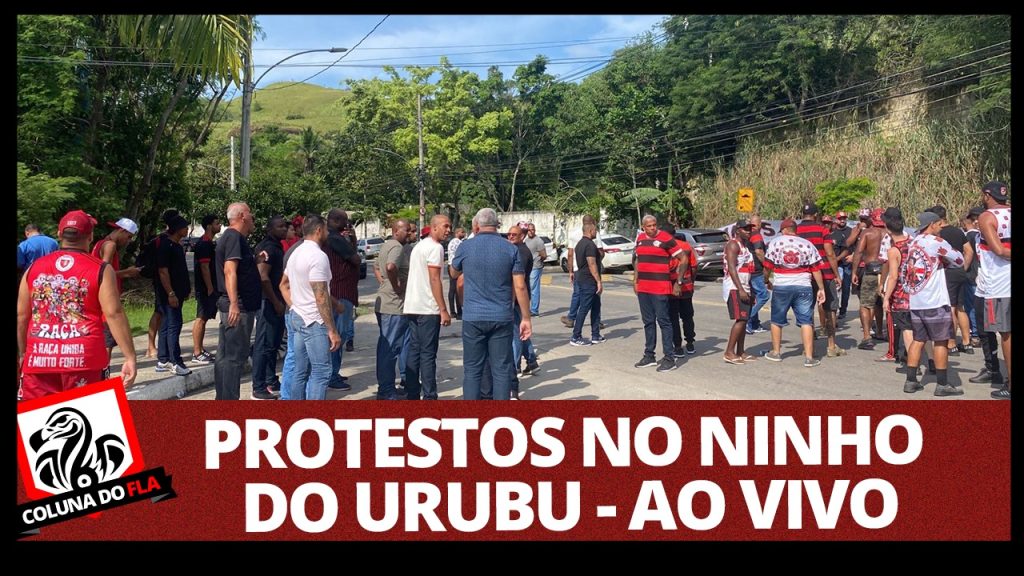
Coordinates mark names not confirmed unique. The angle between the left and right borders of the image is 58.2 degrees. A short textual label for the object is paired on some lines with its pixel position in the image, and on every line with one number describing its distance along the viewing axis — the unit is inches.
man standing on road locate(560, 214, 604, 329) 474.9
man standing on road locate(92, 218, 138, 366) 330.3
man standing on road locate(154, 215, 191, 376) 370.6
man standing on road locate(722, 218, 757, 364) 399.5
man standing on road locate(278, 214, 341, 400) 270.4
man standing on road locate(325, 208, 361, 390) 355.3
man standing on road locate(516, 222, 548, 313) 557.3
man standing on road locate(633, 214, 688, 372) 390.3
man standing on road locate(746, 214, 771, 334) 459.2
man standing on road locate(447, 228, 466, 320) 554.7
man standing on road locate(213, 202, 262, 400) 289.0
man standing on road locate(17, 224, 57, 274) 334.0
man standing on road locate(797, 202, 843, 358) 435.5
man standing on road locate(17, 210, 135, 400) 203.2
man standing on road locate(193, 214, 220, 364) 374.8
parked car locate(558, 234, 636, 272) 1147.9
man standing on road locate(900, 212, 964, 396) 319.0
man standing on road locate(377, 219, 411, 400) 314.2
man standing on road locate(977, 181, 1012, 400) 287.0
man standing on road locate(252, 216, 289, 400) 330.0
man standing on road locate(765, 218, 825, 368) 387.2
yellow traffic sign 939.3
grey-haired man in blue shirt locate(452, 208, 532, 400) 273.9
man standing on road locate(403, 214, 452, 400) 301.3
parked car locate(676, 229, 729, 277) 956.8
